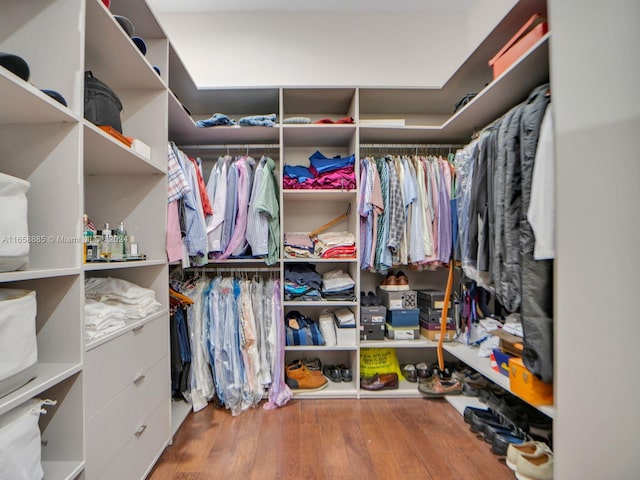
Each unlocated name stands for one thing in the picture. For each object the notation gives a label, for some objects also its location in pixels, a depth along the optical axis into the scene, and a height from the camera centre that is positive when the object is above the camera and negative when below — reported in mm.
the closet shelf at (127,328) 884 -350
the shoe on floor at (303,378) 1870 -997
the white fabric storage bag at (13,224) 630 +40
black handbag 1027 +547
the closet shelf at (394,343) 1866 -747
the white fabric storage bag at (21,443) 619 -496
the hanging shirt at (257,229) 1771 +68
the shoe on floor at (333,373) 2008 -1041
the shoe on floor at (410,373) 2018 -1035
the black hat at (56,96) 750 +416
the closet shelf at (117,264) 889 -95
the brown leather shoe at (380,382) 1870 -1019
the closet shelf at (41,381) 624 -382
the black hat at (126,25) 1048 +866
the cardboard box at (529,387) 1059 -613
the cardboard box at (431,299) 1944 -454
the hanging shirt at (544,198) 995 +153
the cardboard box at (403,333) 1929 -690
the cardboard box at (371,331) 1906 -665
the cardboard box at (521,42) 1099 +863
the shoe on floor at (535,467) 1136 -997
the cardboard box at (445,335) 1916 -701
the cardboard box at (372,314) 1904 -545
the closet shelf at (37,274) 614 -87
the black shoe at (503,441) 1328 -1032
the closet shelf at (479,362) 1043 -723
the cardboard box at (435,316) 1934 -572
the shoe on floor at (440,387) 1838 -1045
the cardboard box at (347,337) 1869 -695
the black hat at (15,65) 621 +426
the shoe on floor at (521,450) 1215 -1003
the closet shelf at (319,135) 1857 +783
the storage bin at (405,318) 1941 -583
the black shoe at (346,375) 2010 -1034
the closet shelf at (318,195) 1866 +327
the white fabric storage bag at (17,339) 636 -249
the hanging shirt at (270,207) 1750 +213
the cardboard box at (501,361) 1301 -619
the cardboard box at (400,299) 1966 -457
